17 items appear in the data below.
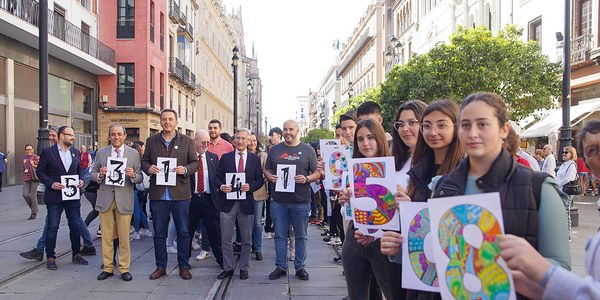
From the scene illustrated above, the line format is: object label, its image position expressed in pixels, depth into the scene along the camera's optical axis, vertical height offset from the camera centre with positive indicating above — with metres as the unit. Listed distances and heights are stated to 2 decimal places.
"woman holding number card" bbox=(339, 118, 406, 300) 3.60 -0.80
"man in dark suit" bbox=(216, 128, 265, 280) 6.82 -0.75
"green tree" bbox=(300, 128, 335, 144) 59.37 +2.25
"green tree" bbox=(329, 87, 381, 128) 37.56 +4.83
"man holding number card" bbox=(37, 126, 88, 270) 7.10 -0.51
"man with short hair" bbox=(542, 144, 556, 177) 10.66 -0.27
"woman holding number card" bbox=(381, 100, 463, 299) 2.85 +0.02
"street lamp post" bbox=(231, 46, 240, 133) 22.79 +4.23
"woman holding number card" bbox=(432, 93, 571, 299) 1.95 -0.14
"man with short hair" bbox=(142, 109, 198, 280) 6.61 -0.48
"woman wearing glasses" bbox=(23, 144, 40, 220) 11.48 -0.80
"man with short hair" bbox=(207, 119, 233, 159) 8.42 +0.18
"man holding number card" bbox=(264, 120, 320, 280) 6.72 -0.77
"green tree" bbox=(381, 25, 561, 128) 18.62 +3.25
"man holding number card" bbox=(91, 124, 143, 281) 6.55 -0.84
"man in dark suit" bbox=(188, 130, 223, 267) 7.67 -0.81
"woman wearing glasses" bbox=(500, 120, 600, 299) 1.49 -0.40
